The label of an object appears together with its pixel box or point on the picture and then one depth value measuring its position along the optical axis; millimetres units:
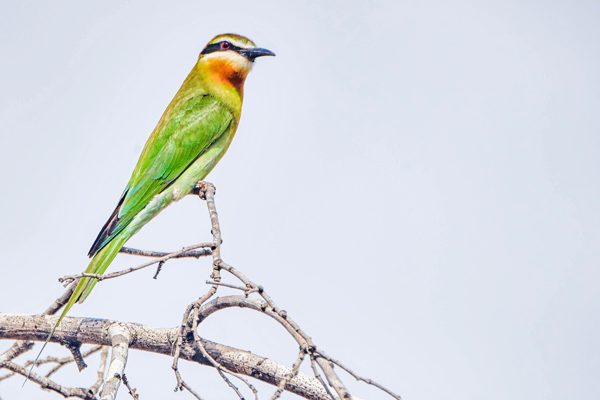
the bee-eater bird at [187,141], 10312
